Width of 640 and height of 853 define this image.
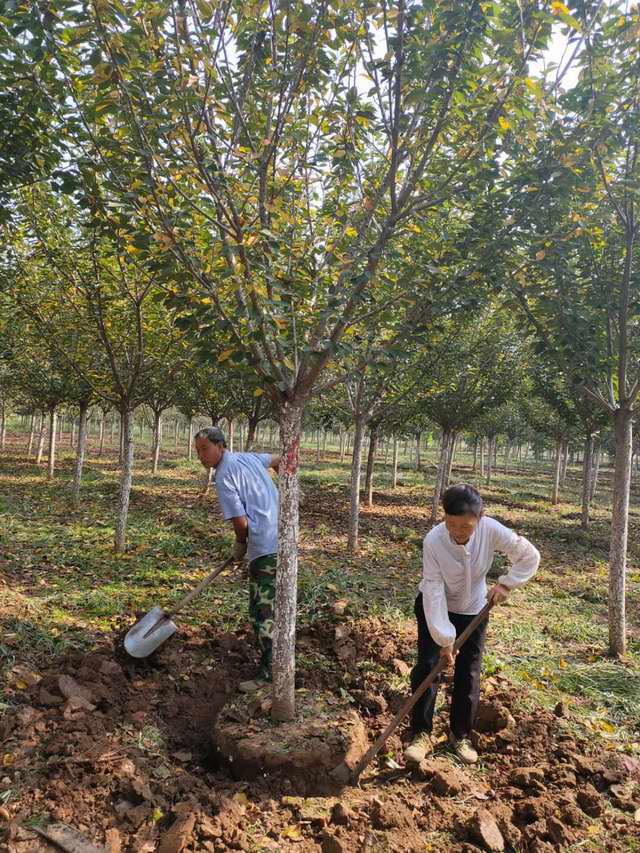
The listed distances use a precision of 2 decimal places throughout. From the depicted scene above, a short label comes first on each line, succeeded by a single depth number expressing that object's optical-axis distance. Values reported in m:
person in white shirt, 3.17
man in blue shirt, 4.12
